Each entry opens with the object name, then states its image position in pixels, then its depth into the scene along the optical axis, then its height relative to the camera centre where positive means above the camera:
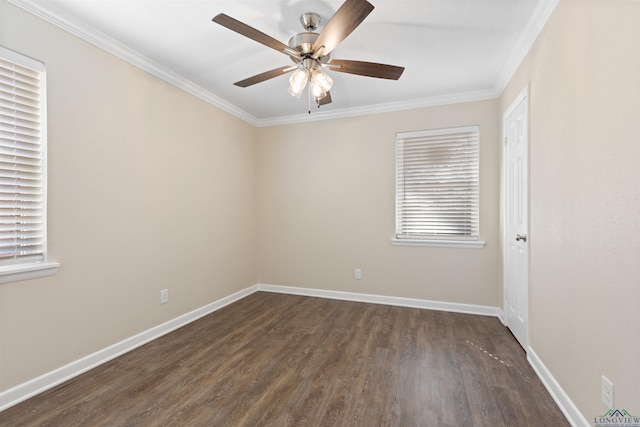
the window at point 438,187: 3.62 +0.33
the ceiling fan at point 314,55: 1.77 +1.10
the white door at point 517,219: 2.55 -0.04
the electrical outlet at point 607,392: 1.38 -0.83
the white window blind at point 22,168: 1.88 +0.28
